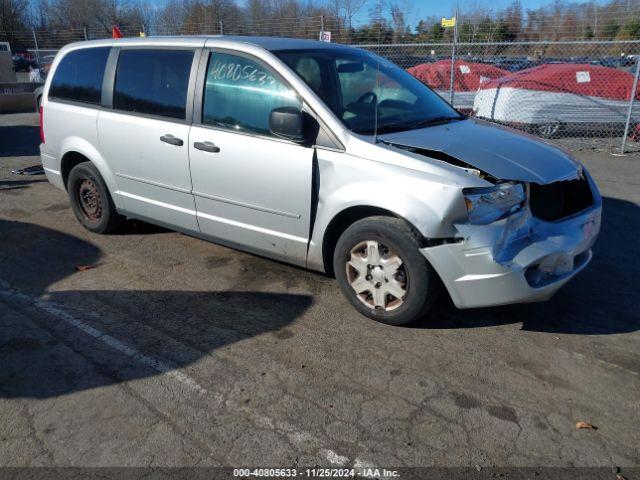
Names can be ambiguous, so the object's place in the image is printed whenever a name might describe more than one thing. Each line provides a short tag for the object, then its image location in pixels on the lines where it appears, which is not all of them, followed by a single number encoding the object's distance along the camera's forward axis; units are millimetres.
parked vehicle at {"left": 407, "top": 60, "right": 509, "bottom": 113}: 11938
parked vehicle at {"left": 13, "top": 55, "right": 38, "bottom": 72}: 32562
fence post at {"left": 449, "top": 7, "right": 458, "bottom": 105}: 10002
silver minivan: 3334
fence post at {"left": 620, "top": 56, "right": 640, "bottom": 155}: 8828
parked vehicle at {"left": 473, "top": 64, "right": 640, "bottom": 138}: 10492
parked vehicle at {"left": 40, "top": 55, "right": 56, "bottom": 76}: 19109
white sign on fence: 13491
